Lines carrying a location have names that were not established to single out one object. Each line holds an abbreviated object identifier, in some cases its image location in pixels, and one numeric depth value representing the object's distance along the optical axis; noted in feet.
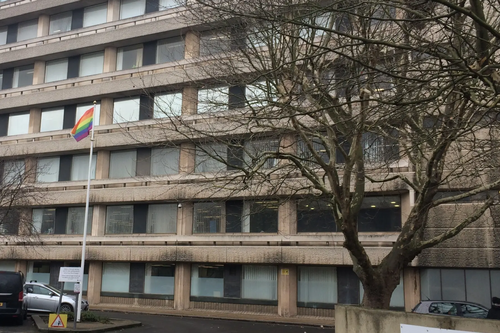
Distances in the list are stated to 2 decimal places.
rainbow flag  70.23
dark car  54.65
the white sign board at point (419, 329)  23.59
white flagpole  55.98
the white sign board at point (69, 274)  55.06
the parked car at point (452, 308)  48.03
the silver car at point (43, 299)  68.54
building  75.92
